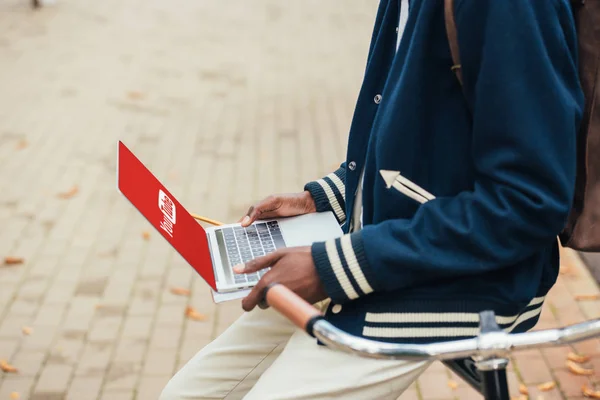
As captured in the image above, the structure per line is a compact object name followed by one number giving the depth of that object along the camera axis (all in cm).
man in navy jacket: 154
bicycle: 145
